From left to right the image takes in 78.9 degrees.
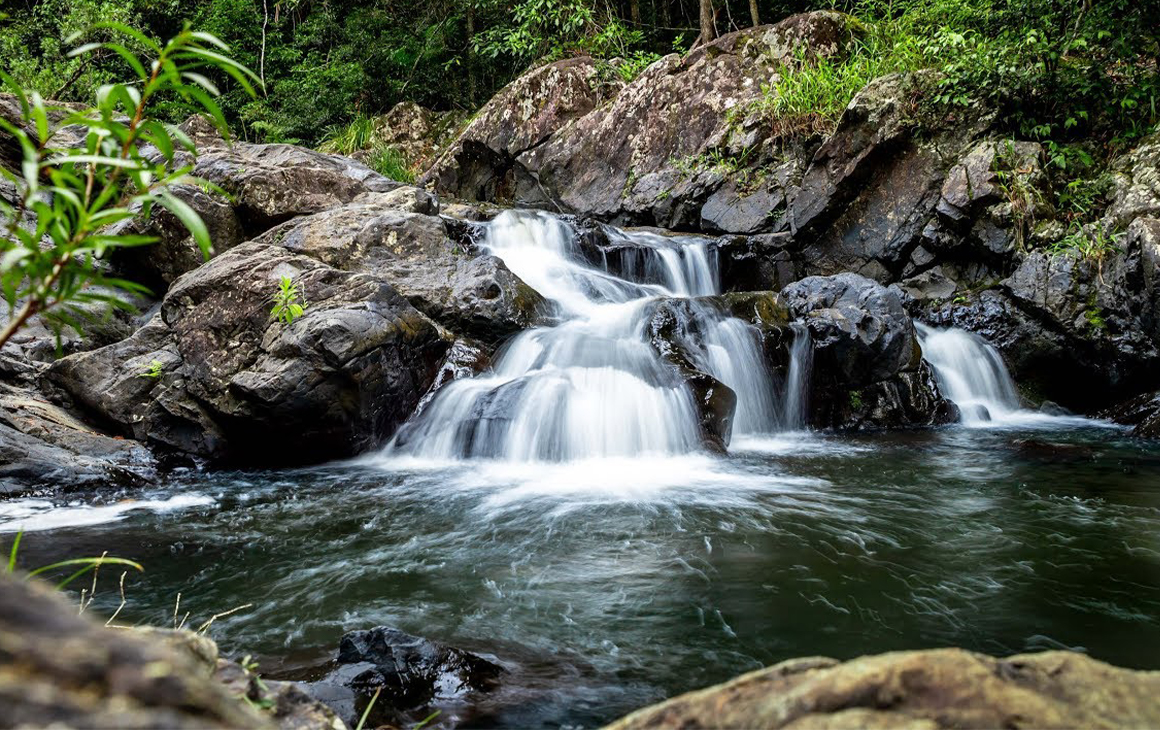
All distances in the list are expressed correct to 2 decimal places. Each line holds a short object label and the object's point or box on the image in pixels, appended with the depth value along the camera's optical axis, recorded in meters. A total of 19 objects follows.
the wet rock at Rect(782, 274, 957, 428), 8.76
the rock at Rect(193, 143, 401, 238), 10.09
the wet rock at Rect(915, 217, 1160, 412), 8.23
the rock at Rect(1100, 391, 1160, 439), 7.86
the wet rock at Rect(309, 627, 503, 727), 2.55
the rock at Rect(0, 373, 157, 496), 6.24
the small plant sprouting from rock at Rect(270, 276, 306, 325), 7.12
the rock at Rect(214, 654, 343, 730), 1.69
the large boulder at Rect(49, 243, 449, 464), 7.04
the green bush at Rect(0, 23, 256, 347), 1.31
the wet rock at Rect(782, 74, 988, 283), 10.50
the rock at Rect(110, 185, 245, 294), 9.70
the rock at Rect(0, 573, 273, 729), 0.65
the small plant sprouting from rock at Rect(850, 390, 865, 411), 8.85
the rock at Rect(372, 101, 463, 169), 18.91
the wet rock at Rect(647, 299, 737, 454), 7.46
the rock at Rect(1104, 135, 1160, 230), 8.52
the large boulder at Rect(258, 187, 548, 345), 8.57
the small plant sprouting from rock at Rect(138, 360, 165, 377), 7.41
